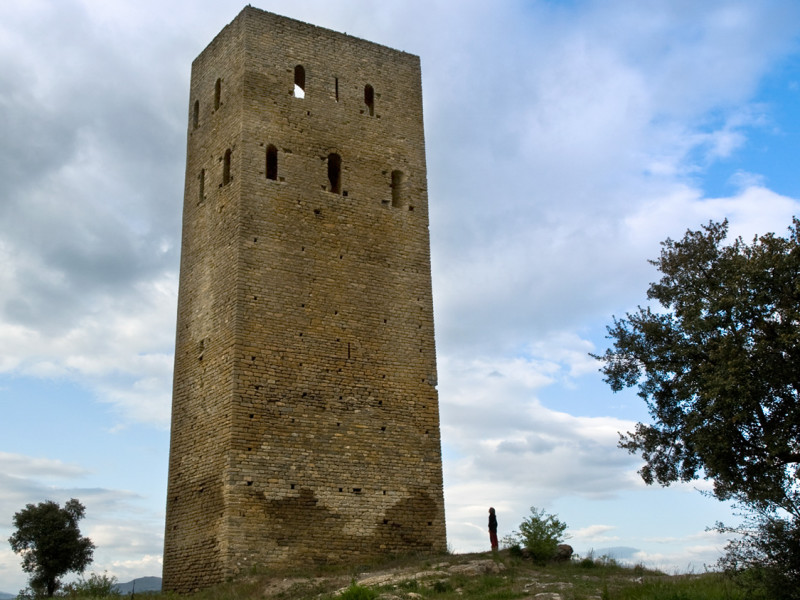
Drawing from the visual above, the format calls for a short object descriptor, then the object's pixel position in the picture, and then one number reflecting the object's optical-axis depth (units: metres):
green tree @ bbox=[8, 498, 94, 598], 26.36
